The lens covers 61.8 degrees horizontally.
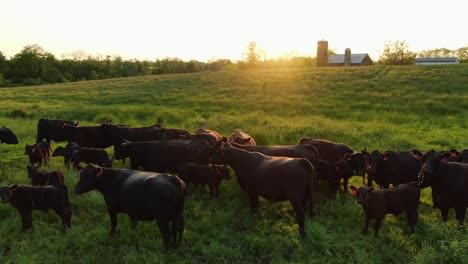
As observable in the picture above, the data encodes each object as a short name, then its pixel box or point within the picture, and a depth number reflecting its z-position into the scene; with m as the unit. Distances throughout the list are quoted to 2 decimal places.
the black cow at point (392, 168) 9.78
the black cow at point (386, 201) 7.70
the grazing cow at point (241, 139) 12.53
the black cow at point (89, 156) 11.28
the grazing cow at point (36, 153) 11.81
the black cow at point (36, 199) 7.72
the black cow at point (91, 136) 13.58
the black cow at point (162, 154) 10.70
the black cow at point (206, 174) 9.55
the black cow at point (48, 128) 14.62
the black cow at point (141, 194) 6.77
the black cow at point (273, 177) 7.74
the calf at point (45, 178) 8.84
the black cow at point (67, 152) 11.76
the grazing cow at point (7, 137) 14.40
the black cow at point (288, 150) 10.10
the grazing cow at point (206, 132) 13.04
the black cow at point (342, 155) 9.87
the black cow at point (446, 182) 8.22
